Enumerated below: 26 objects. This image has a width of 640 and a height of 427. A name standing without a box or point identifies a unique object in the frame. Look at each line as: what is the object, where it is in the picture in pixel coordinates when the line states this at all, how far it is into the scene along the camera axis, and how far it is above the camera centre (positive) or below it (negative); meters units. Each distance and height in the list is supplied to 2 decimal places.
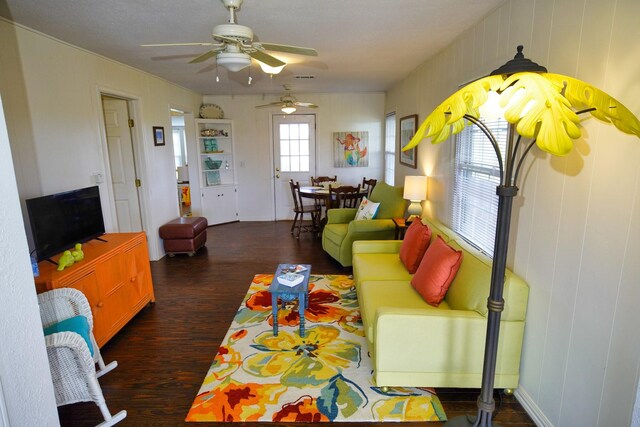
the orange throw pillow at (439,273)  2.44 -0.87
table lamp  4.02 -0.46
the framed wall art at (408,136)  4.53 +0.14
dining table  5.43 -0.71
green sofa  2.11 -1.14
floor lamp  1.20 +0.11
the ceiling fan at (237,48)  1.99 +0.62
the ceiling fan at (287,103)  5.29 +0.64
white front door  7.02 -0.08
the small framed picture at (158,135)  4.94 +0.17
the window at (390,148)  6.13 -0.04
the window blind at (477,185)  2.60 -0.31
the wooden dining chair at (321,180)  6.72 -0.62
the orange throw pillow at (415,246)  3.04 -0.84
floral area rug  2.13 -1.54
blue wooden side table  2.83 -1.14
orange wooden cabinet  2.51 -1.01
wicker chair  1.87 -1.17
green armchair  4.30 -0.97
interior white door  4.54 -0.20
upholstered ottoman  4.98 -1.23
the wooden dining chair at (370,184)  5.91 -0.62
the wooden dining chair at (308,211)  5.94 -1.09
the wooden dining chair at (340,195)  5.29 -0.70
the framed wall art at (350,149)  7.02 -0.04
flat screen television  2.56 -0.56
